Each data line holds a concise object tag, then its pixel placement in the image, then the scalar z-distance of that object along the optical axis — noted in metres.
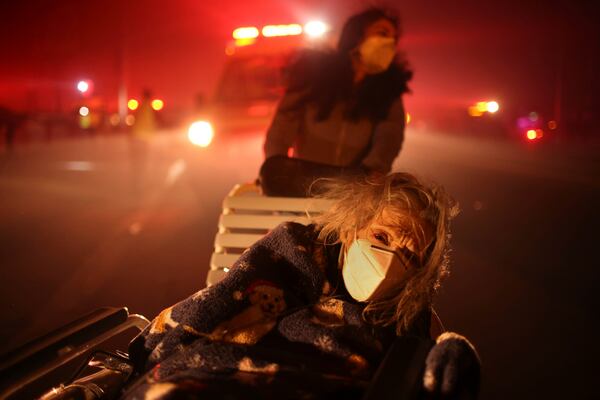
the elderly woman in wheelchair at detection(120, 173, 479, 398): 1.69
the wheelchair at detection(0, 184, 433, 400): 1.54
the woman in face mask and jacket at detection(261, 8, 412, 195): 3.37
